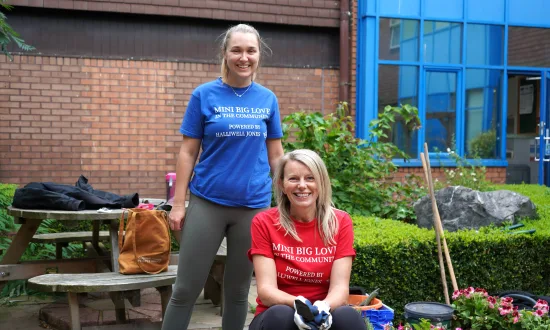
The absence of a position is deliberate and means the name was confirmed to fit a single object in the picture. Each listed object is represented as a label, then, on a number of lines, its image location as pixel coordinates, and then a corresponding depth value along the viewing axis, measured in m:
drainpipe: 9.42
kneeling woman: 3.18
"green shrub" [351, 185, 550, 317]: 4.79
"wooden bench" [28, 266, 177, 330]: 4.08
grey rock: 5.85
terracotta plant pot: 3.67
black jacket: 4.62
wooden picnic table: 4.82
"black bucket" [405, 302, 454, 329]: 3.96
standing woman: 3.44
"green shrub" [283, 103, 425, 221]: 6.51
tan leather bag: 4.26
